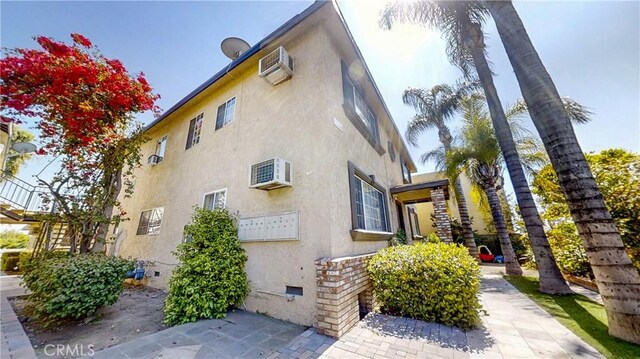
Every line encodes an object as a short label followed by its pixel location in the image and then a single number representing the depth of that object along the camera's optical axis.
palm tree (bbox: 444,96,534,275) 10.44
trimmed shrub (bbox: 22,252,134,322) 4.19
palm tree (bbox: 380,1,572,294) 7.81
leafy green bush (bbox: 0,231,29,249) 17.85
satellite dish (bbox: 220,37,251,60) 8.60
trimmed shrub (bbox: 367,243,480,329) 4.12
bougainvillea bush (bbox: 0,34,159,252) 6.48
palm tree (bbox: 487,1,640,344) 3.39
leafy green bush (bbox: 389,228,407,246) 8.59
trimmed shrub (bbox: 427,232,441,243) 9.25
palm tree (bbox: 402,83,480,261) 15.01
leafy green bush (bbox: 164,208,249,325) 4.42
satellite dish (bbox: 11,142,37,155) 8.03
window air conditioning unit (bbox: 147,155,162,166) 9.52
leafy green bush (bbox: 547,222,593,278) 6.78
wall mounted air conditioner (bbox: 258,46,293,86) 5.64
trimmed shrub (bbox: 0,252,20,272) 12.24
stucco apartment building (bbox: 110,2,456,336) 4.46
